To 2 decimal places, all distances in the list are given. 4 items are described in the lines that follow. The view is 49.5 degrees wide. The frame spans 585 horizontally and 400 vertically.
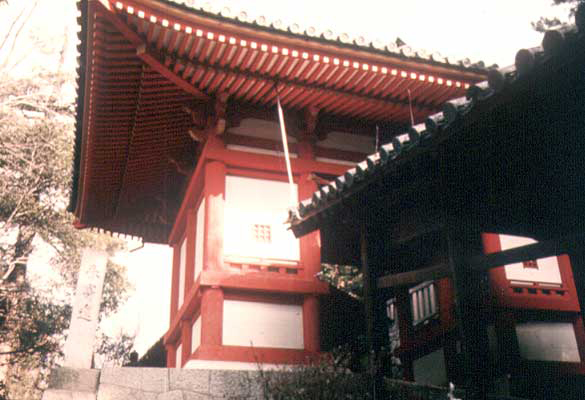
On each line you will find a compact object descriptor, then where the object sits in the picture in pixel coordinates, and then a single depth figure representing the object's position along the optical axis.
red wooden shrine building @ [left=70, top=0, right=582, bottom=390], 7.58
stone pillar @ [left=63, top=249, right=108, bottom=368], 6.53
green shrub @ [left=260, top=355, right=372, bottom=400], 5.96
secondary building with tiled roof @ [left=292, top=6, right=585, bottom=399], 4.38
